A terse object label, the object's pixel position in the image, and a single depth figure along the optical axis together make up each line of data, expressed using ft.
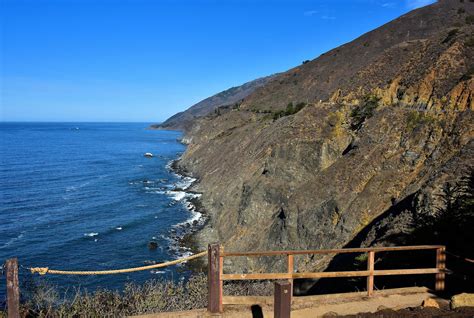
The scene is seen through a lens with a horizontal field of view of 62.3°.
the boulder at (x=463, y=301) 26.21
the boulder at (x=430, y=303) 27.40
